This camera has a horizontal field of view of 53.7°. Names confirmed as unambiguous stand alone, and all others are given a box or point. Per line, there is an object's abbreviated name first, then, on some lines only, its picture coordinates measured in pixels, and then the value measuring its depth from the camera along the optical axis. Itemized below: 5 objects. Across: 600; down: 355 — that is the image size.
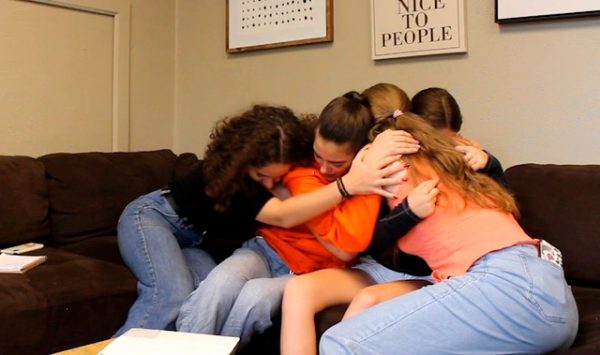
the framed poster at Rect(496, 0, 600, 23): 2.07
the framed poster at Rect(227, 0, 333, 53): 2.70
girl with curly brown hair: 1.71
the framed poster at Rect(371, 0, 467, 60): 2.34
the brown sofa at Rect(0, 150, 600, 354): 1.72
